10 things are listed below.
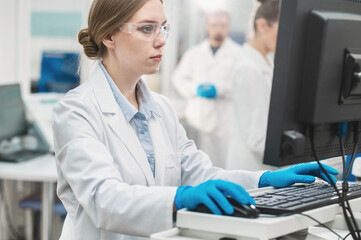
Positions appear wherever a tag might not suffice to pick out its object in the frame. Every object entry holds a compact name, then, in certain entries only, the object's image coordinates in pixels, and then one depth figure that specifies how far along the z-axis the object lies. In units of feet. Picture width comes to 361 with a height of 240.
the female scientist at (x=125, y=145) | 3.77
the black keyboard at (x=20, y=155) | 9.80
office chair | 9.94
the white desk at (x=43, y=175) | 9.11
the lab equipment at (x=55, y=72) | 13.29
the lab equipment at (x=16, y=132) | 10.06
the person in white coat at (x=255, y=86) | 9.18
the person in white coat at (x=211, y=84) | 14.66
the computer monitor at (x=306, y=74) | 3.23
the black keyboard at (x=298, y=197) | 3.35
